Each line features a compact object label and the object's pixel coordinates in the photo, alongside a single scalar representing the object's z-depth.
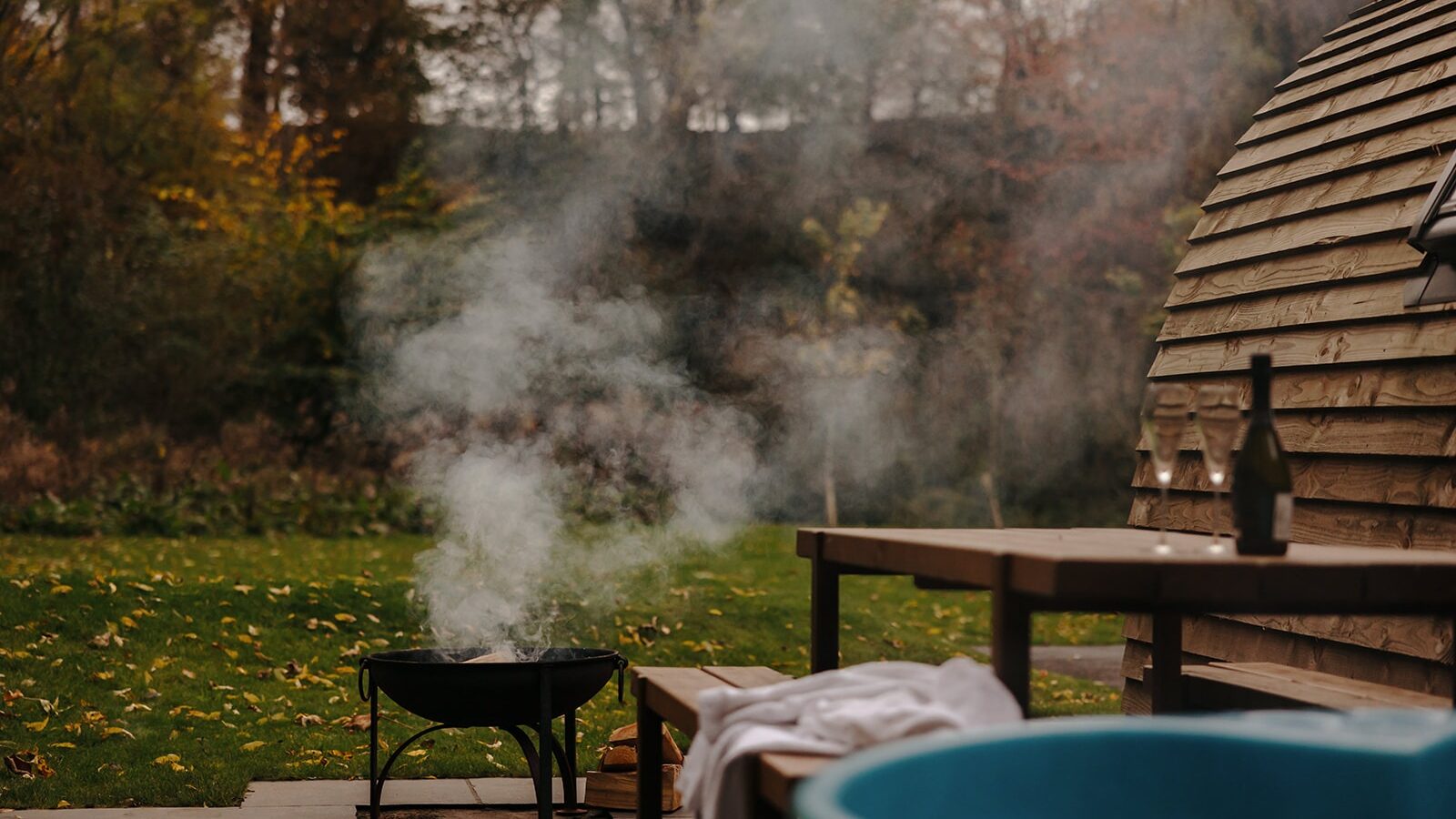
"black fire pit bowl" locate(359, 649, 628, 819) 3.73
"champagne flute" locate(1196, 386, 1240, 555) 2.56
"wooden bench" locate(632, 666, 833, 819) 3.11
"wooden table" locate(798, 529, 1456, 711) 2.32
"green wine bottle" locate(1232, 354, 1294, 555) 2.55
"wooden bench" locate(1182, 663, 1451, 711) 3.15
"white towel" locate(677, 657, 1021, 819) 2.37
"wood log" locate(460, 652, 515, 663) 4.13
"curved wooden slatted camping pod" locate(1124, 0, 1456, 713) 3.92
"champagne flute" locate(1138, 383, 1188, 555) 2.62
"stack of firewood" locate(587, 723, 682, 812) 4.45
